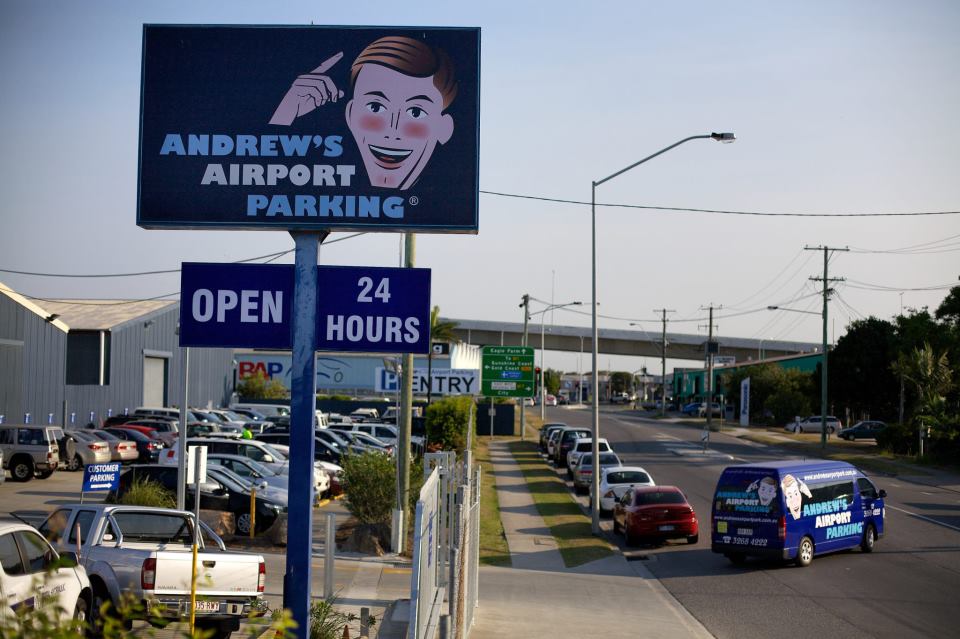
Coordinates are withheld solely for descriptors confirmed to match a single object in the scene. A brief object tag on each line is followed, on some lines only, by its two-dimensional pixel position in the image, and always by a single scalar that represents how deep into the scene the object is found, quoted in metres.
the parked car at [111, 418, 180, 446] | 41.19
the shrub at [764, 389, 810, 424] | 82.25
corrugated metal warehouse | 44.31
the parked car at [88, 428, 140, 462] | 36.41
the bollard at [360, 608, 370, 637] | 11.29
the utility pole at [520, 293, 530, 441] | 65.69
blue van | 20.17
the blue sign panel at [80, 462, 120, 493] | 17.25
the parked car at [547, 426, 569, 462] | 49.47
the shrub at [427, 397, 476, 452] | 42.19
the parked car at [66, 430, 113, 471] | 35.06
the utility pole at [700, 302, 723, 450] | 78.07
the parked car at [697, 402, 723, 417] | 106.93
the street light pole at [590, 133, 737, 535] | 25.08
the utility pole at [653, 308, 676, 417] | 95.97
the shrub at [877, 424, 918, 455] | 54.12
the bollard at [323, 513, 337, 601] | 14.66
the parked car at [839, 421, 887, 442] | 67.50
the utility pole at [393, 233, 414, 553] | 21.23
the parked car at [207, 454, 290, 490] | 26.12
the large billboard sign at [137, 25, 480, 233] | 10.05
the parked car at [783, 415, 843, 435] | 74.38
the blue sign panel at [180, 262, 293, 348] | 9.79
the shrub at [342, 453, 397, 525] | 22.44
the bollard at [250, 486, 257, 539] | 21.78
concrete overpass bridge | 117.00
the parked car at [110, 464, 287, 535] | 22.31
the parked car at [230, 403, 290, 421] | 59.81
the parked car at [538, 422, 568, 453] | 55.06
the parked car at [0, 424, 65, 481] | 32.12
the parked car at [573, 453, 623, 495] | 35.09
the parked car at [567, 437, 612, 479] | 40.06
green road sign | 42.91
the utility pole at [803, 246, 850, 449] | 55.31
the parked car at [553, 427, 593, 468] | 46.34
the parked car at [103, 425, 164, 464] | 37.97
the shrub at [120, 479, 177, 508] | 19.95
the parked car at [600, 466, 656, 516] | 29.37
